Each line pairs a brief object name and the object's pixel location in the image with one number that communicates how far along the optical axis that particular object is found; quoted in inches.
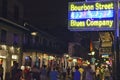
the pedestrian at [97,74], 1351.6
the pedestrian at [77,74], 820.1
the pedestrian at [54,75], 905.9
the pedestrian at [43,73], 1021.2
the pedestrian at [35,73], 1086.2
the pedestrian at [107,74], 1160.2
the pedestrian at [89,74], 880.4
